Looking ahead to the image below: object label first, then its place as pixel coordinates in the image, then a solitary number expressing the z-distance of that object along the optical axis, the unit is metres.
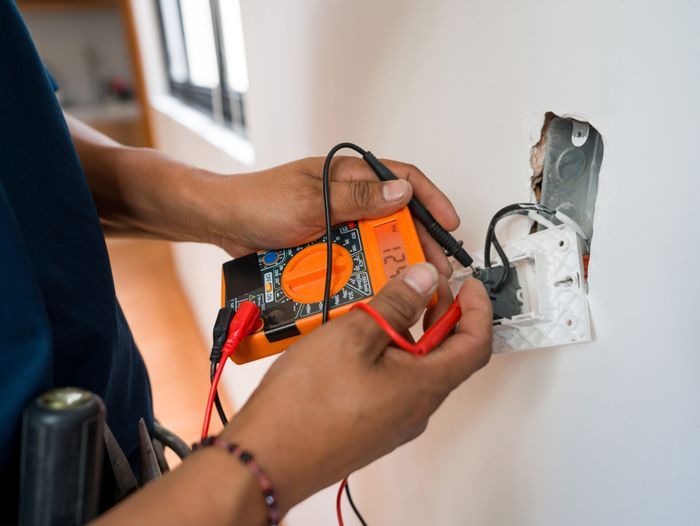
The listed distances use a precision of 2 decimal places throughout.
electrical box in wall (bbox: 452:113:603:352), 0.45
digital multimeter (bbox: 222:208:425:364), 0.53
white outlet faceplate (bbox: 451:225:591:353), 0.45
